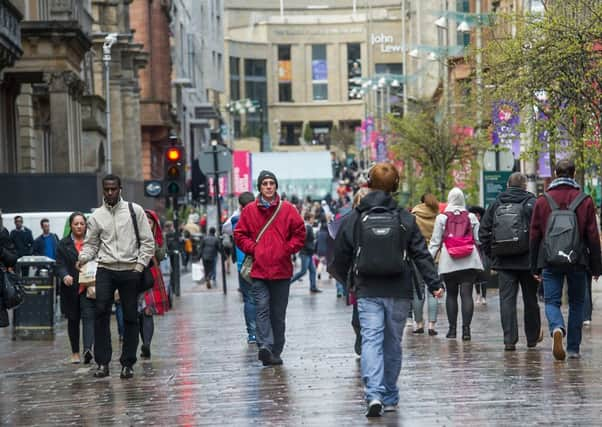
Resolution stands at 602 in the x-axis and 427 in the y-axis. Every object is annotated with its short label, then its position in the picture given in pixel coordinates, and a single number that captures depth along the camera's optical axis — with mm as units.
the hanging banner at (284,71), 171000
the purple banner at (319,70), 173000
